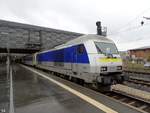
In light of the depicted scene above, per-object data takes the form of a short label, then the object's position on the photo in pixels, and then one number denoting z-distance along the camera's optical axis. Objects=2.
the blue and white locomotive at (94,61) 10.46
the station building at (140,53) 36.98
